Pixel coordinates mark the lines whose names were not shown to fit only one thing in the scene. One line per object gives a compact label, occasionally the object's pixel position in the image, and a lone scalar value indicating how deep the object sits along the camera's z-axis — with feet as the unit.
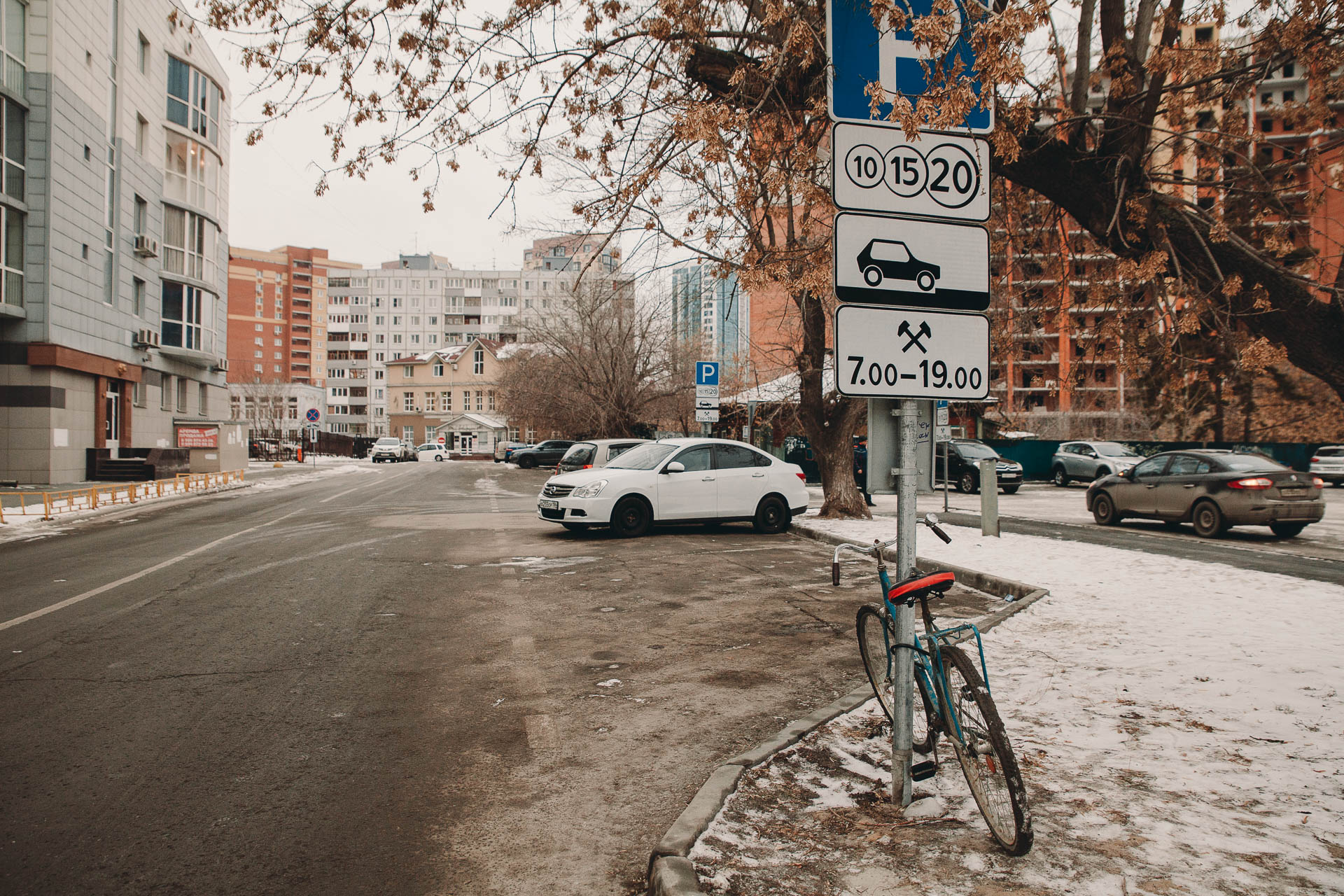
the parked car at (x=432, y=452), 246.47
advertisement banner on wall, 110.52
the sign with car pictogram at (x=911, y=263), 11.71
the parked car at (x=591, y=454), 73.56
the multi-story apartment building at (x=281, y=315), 413.18
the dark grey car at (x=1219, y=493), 48.08
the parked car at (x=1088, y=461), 104.30
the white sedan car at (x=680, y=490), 46.93
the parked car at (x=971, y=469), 93.86
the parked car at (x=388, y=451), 214.90
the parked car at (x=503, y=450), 214.53
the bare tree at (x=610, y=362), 138.10
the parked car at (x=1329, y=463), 102.58
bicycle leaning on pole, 10.50
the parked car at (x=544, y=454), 160.86
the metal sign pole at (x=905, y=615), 11.83
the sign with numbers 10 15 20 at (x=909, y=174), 11.94
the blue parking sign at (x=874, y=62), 12.77
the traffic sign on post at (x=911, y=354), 11.51
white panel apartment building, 440.04
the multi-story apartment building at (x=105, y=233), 85.30
